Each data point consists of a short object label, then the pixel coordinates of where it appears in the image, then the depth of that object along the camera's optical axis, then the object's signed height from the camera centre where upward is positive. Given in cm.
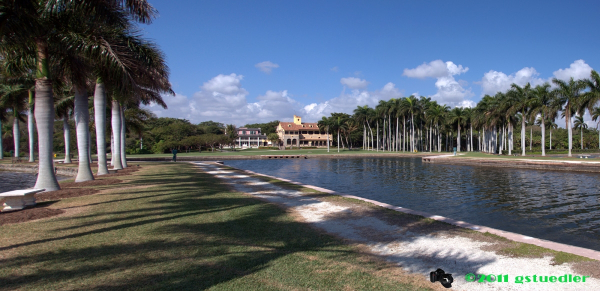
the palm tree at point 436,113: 7238 +555
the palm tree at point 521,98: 4347 +517
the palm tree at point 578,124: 7354 +251
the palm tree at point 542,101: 3988 +427
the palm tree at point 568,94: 3684 +455
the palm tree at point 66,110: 2815 +348
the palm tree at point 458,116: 6869 +446
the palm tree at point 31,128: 3432 +218
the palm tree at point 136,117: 3712 +340
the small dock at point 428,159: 4509 -275
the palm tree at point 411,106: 7525 +746
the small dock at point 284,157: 6049 -252
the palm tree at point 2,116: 4160 +449
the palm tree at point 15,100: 3325 +543
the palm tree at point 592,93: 3553 +437
